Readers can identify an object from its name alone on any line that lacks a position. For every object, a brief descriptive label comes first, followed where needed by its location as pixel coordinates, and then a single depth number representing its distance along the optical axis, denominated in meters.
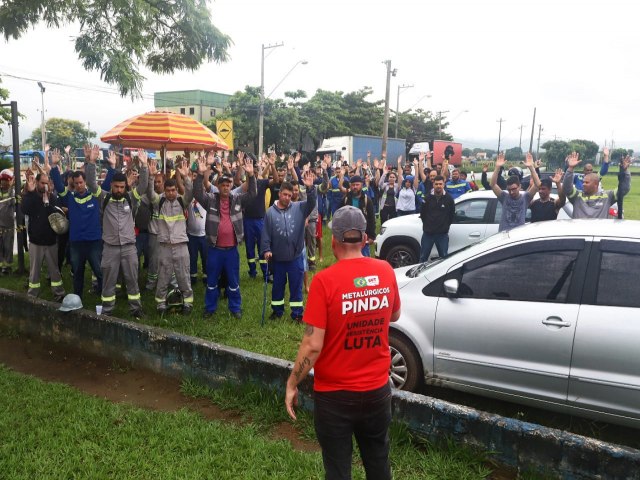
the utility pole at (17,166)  7.76
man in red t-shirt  2.32
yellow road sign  15.18
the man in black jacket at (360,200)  7.63
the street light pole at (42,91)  42.96
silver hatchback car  3.36
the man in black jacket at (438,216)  7.53
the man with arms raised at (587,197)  6.64
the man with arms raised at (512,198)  6.87
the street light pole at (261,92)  25.86
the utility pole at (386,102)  25.52
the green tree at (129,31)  6.20
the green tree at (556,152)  57.56
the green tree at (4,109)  22.62
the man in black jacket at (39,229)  6.66
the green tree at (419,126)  56.81
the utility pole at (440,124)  63.70
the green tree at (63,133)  76.86
